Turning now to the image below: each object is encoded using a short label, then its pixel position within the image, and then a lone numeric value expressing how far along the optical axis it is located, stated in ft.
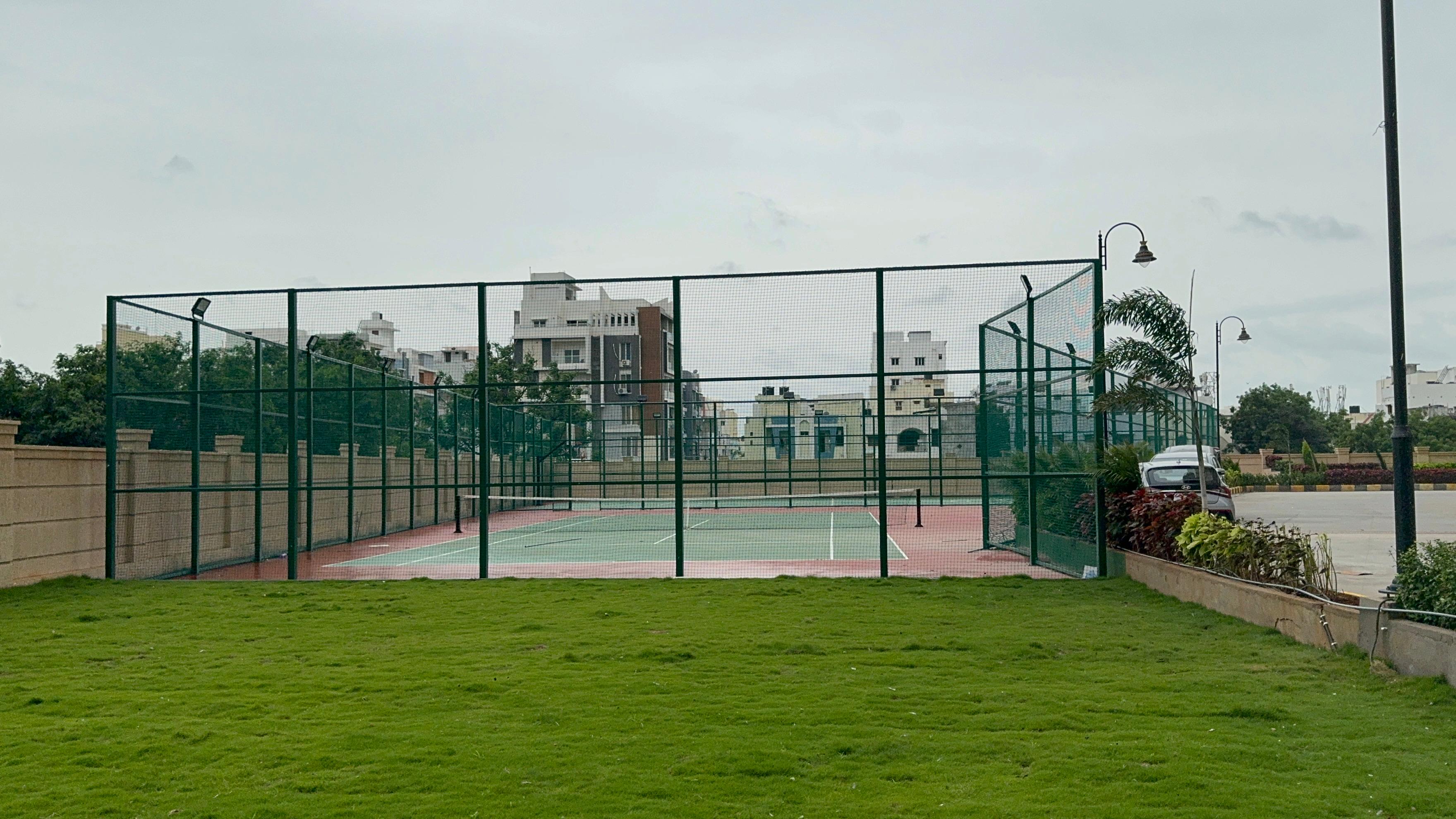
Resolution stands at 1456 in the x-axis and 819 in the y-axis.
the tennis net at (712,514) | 87.61
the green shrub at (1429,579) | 25.86
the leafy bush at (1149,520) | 43.73
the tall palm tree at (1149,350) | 46.65
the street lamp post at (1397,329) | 32.53
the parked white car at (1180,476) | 65.31
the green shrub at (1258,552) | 34.19
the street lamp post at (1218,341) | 123.24
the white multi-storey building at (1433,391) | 466.70
